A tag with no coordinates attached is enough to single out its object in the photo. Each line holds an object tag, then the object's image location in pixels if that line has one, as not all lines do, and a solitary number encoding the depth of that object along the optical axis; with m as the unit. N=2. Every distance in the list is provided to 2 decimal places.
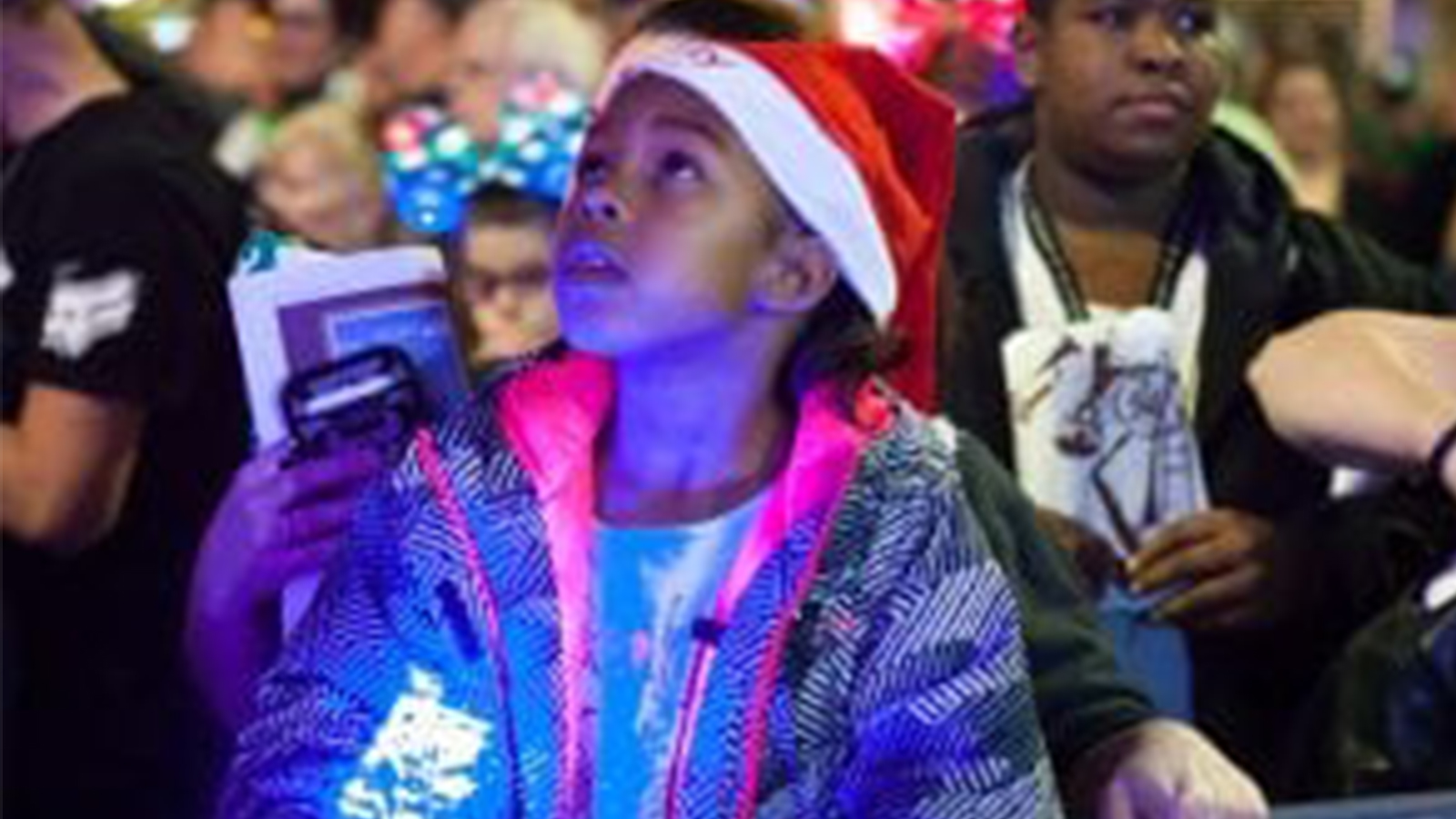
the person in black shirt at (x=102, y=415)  4.03
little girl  3.37
